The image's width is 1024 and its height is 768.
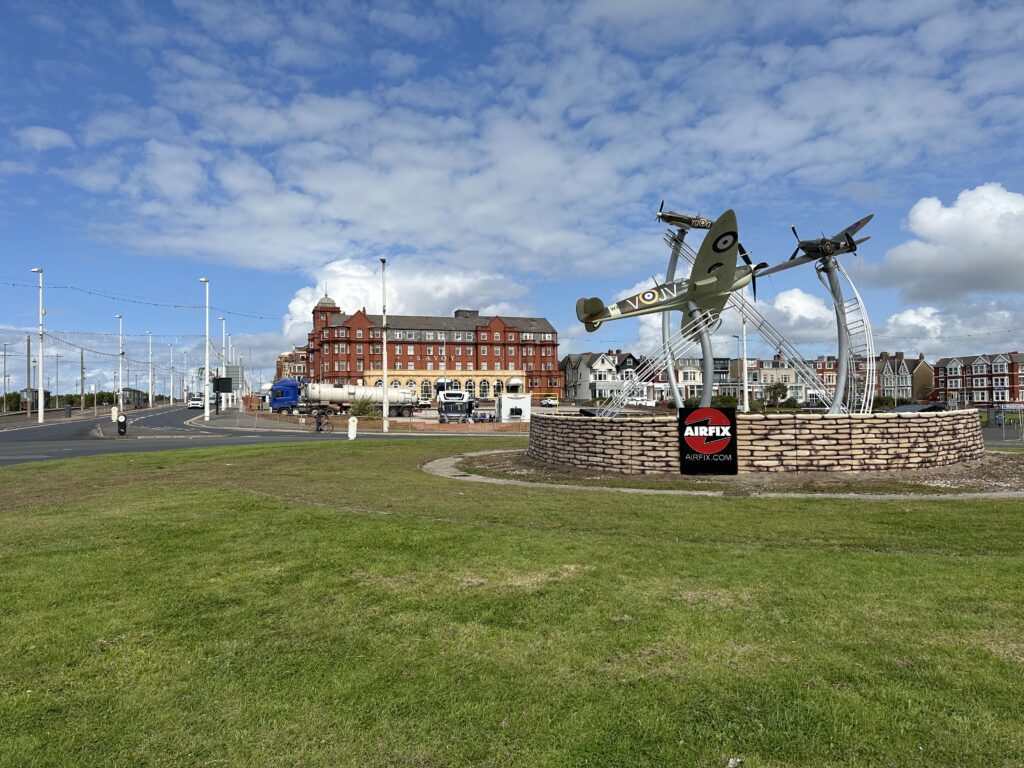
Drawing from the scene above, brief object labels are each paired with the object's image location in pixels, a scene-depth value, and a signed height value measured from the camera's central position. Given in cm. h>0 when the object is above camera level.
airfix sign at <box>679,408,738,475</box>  1516 -133
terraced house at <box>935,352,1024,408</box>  10994 +151
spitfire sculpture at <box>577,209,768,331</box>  1661 +300
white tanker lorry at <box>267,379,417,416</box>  6269 -16
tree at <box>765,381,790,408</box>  7956 -48
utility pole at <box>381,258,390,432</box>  4252 +604
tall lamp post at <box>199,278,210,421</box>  5328 +133
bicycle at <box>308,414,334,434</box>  4327 -226
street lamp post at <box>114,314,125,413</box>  6984 +486
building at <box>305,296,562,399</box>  10288 +772
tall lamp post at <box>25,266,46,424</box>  5072 +209
